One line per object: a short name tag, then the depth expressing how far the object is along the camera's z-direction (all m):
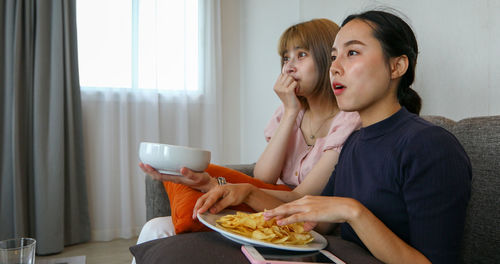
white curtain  2.79
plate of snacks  0.67
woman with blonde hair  1.20
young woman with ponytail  0.65
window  2.74
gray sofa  0.84
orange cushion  0.94
